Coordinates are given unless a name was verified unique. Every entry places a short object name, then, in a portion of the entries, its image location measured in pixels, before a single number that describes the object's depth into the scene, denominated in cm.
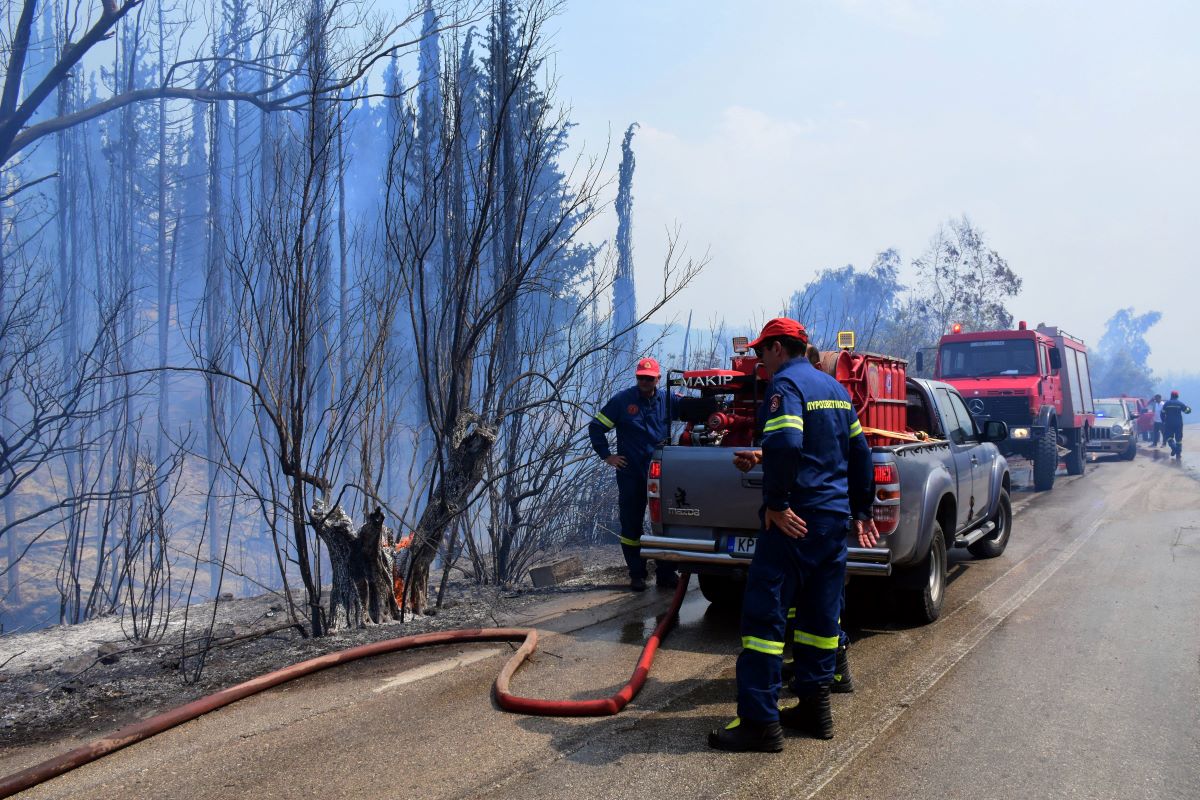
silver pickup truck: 553
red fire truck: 1530
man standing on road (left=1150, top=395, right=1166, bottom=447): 2782
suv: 2231
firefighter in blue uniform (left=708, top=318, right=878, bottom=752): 379
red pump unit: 630
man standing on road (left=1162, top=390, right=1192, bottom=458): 2338
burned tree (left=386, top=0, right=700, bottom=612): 685
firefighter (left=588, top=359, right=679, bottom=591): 734
